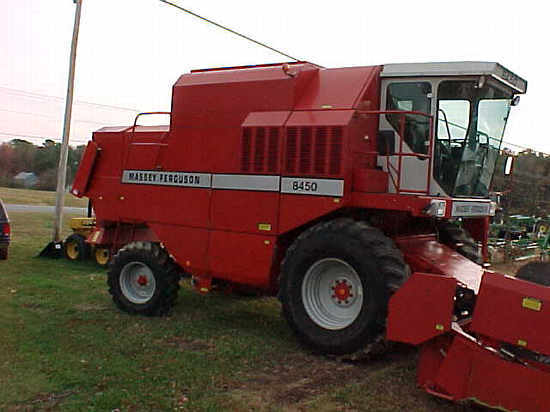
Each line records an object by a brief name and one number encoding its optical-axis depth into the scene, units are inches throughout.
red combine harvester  204.7
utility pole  522.0
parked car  480.7
